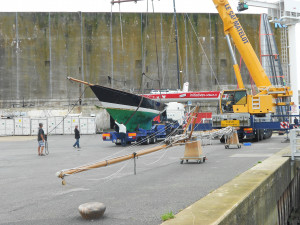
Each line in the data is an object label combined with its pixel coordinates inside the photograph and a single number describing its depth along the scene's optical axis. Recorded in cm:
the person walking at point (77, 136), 2162
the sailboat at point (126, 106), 2152
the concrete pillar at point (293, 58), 3462
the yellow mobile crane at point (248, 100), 2103
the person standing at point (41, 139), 1759
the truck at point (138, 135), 2186
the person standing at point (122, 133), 2155
